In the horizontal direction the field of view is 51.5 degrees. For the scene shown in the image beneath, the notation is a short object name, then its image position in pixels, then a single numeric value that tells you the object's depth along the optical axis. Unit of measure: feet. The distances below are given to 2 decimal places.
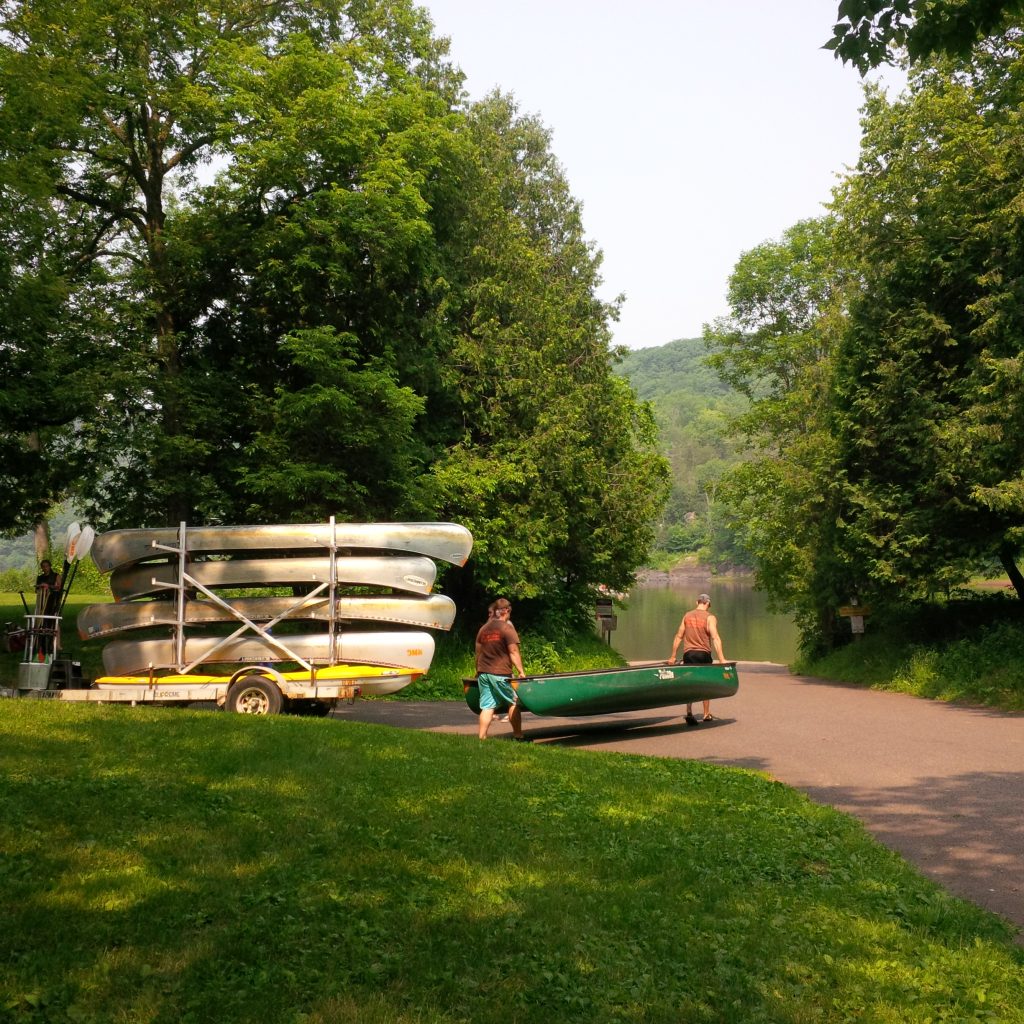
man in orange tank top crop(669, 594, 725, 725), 53.31
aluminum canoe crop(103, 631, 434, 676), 51.67
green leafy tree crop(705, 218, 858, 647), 90.94
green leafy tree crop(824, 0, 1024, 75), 21.50
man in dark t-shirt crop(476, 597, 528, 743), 43.70
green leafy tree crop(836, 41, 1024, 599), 65.82
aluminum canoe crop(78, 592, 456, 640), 52.85
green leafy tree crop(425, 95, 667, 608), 90.33
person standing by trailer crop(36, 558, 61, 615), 52.70
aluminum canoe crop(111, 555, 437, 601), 53.31
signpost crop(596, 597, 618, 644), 107.14
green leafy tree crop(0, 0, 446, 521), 69.26
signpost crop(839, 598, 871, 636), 87.66
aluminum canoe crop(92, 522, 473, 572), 53.36
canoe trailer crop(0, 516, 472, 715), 47.78
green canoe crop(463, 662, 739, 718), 45.44
